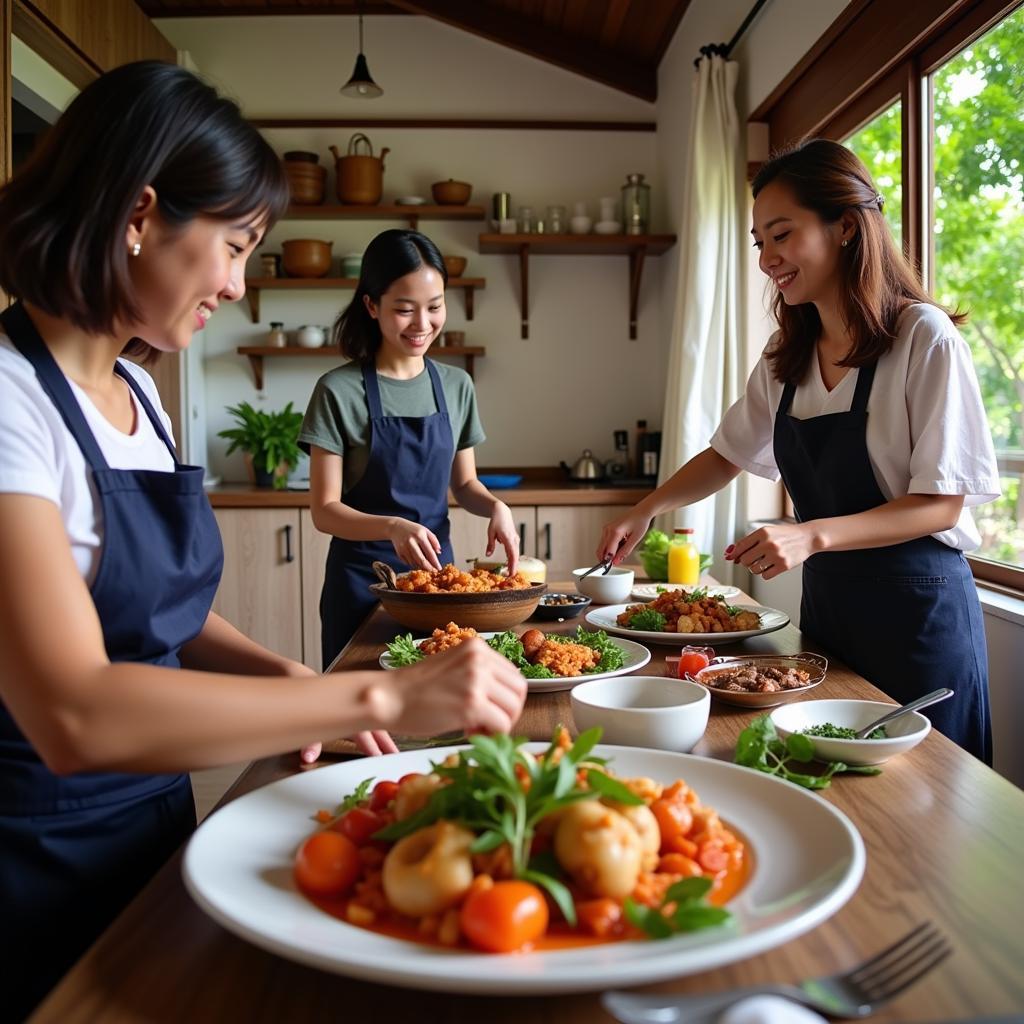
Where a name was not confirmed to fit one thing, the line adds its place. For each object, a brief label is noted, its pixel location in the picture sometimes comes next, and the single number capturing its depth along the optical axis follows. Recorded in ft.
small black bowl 6.30
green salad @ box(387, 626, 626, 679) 4.67
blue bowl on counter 15.40
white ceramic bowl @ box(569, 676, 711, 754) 3.58
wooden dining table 2.10
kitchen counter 14.65
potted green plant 15.38
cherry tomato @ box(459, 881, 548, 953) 2.14
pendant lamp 14.07
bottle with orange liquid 8.11
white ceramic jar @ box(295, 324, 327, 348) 16.02
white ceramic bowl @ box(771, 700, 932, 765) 3.50
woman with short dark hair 2.66
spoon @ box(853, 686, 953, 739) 3.76
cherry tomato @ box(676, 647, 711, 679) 4.71
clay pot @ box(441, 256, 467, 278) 16.28
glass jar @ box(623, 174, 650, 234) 15.96
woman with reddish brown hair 5.47
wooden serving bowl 5.61
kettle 16.26
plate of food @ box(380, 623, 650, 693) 4.62
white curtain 12.98
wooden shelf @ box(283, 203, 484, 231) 15.84
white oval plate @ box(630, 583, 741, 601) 7.00
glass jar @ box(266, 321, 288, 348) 16.17
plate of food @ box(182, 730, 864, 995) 2.06
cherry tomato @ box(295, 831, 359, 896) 2.46
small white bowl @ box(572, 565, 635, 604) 6.91
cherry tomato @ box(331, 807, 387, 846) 2.64
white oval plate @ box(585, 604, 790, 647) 5.54
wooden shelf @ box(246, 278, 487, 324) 15.83
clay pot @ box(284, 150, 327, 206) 15.70
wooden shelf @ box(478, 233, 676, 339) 15.64
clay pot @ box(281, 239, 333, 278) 15.81
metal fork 1.95
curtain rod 12.48
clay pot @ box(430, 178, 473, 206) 15.89
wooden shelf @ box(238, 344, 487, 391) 15.98
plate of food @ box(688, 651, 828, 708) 4.29
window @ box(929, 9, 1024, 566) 8.06
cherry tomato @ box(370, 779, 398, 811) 2.85
